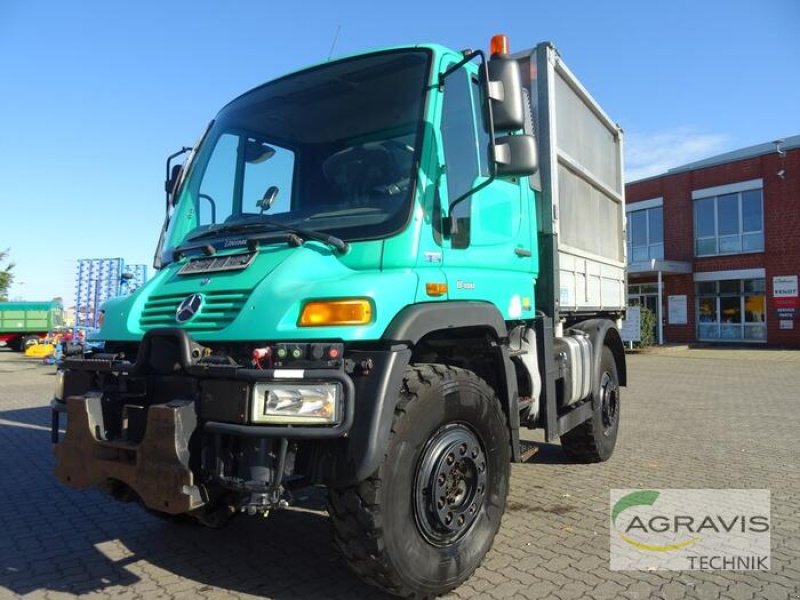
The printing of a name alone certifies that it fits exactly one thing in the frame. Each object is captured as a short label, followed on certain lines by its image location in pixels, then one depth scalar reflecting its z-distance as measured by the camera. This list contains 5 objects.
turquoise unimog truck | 2.67
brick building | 23.52
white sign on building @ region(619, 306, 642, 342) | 21.48
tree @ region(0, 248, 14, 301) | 38.50
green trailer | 29.88
